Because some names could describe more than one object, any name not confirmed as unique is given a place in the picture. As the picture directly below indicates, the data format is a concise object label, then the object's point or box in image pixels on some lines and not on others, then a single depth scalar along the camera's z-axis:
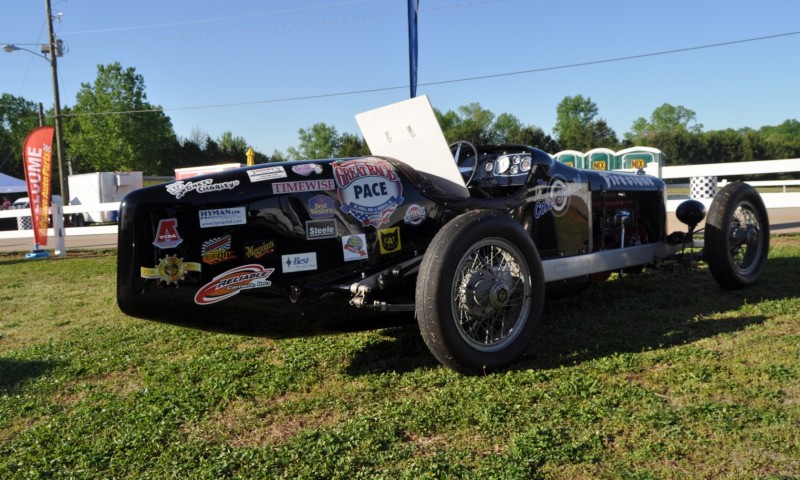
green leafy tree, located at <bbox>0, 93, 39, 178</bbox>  56.69
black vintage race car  3.29
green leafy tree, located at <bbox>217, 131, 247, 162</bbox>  59.88
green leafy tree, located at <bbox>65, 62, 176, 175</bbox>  46.16
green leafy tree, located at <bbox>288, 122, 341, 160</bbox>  77.19
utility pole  23.23
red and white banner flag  12.98
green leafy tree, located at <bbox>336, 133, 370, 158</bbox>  52.81
